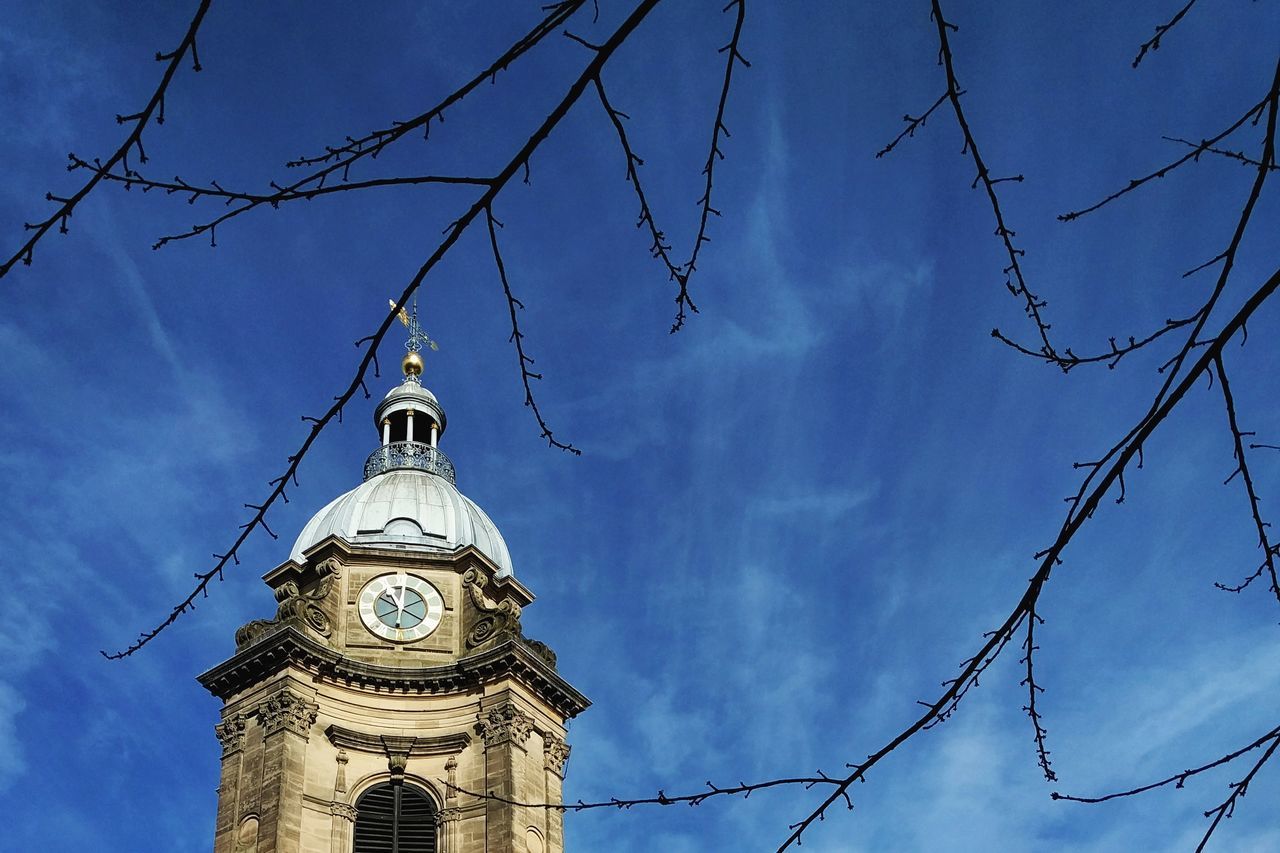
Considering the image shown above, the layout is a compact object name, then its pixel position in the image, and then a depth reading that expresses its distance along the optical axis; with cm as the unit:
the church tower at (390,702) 3089
